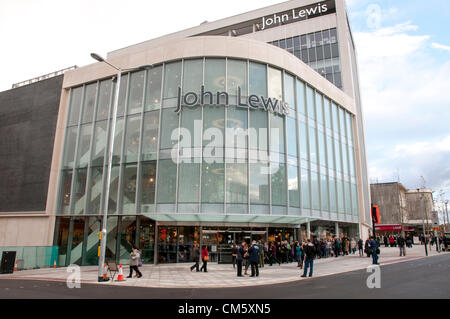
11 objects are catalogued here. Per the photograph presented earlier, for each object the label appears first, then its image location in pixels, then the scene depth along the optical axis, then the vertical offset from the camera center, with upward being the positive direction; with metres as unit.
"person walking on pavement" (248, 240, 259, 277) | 16.06 -1.12
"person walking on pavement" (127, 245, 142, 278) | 15.51 -1.31
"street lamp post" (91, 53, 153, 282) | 14.81 -0.41
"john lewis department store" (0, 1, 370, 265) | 22.72 +6.00
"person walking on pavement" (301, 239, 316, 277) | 15.11 -0.94
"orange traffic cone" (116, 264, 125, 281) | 14.85 -1.94
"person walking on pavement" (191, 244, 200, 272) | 18.20 -1.27
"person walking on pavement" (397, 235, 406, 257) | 28.83 -0.68
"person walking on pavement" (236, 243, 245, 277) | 16.30 -1.13
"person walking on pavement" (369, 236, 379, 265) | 19.48 -0.89
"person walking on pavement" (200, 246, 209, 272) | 17.86 -1.28
